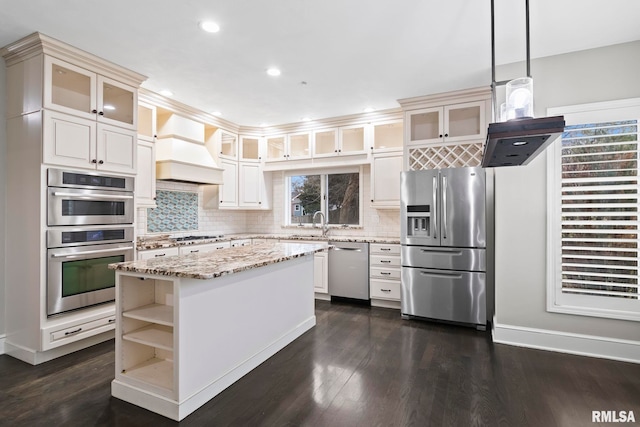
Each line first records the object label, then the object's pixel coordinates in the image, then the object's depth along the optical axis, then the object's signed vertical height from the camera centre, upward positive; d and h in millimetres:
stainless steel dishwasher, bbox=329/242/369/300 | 4469 -763
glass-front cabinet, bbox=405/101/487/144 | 3877 +1123
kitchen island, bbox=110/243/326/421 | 2006 -783
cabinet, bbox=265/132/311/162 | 5266 +1108
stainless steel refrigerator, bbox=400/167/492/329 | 3570 -335
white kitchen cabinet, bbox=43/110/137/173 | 2736 +630
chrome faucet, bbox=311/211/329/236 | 5281 -139
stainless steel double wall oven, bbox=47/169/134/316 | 2760 -187
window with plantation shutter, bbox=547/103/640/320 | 2809 -2
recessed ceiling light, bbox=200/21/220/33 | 2488 +1435
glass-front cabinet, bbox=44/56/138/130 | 2762 +1093
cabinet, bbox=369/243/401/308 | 4281 -775
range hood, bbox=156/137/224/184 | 4051 +661
